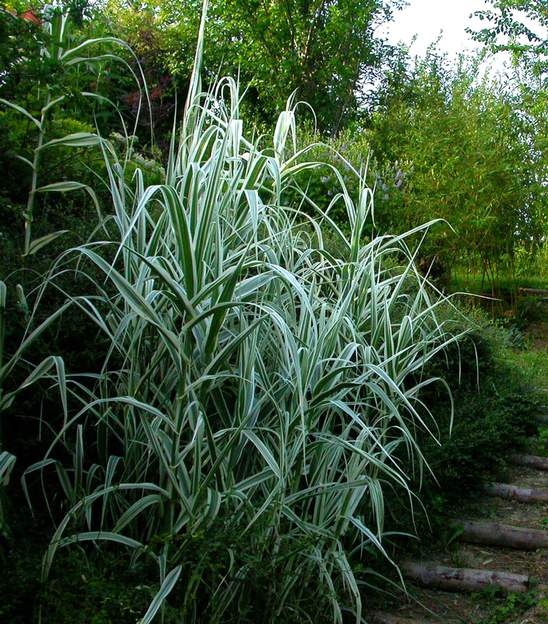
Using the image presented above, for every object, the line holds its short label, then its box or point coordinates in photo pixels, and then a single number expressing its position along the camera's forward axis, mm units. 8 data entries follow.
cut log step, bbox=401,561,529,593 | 3307
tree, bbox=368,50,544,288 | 8914
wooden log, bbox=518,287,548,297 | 9727
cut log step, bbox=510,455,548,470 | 4466
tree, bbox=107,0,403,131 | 13469
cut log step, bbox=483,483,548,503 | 4059
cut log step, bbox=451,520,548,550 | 3635
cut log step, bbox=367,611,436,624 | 3055
